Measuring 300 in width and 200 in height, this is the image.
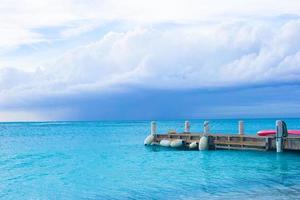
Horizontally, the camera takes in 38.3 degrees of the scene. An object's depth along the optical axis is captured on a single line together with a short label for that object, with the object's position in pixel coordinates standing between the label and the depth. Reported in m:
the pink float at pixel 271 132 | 37.59
